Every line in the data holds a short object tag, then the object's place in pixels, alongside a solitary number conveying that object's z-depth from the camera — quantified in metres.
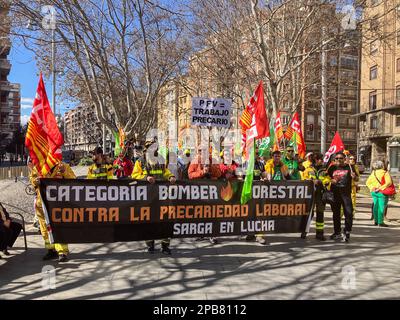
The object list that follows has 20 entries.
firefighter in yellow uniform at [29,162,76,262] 6.09
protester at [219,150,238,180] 7.95
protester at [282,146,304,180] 8.79
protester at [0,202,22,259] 5.70
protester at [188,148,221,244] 8.21
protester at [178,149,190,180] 12.24
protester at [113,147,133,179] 12.05
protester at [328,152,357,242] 7.53
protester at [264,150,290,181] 7.72
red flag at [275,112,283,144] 12.87
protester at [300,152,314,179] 8.22
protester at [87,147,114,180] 7.73
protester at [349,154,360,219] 8.90
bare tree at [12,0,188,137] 11.17
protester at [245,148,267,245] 7.47
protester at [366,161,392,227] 9.32
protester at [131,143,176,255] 6.75
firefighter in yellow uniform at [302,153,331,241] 7.68
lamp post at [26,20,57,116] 11.21
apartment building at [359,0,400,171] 42.09
